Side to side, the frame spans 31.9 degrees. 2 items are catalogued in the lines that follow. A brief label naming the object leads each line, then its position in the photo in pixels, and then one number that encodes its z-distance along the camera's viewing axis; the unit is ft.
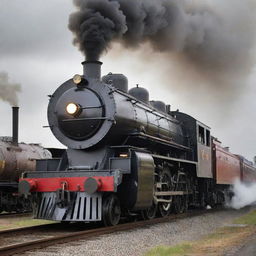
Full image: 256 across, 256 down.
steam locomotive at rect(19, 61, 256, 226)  33.88
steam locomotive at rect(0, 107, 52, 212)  56.34
